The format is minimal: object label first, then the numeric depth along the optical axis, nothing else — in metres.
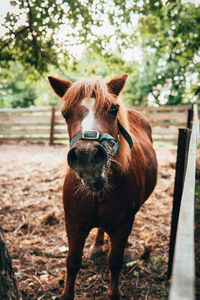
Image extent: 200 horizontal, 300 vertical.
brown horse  1.54
